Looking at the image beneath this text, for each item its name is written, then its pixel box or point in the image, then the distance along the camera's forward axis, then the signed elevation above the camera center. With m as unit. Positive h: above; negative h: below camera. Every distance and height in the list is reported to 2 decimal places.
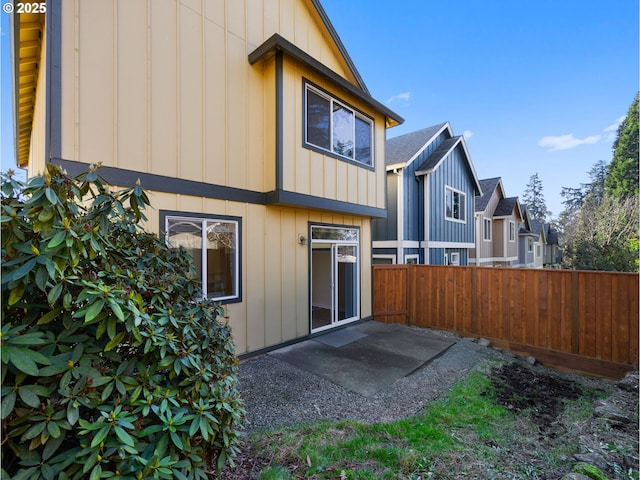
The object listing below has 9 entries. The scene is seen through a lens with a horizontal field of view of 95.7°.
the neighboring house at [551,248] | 32.19 -0.35
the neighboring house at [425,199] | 11.31 +1.97
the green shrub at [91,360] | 1.44 -0.66
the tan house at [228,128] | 3.98 +2.07
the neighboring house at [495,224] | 17.98 +1.45
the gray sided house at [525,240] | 23.88 +0.43
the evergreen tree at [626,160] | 22.03 +6.62
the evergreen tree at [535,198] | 53.89 +8.97
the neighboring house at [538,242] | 27.56 +0.30
